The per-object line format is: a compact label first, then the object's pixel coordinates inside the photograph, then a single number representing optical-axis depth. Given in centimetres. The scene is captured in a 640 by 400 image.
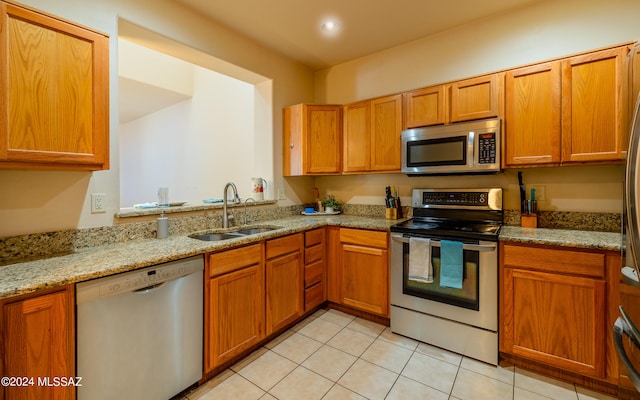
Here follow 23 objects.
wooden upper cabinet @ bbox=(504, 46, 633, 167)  184
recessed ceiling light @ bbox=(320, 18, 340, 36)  248
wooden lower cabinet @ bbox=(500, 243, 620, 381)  166
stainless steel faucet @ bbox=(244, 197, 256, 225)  270
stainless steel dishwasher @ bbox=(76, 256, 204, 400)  129
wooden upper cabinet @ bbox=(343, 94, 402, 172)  272
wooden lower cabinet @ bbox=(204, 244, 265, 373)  178
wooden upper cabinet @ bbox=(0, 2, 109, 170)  128
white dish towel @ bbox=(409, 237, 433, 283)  213
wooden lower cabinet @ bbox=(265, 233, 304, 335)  219
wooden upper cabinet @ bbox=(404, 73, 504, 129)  221
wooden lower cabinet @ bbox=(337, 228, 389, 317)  245
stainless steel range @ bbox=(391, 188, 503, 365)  197
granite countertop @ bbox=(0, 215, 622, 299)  118
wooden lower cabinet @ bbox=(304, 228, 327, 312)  255
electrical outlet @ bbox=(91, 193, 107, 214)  178
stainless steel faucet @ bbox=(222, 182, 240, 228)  239
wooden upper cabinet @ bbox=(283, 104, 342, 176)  304
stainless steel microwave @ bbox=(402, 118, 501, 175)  219
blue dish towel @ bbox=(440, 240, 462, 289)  202
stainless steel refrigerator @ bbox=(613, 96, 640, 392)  101
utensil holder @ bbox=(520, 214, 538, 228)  221
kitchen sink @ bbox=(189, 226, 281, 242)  229
